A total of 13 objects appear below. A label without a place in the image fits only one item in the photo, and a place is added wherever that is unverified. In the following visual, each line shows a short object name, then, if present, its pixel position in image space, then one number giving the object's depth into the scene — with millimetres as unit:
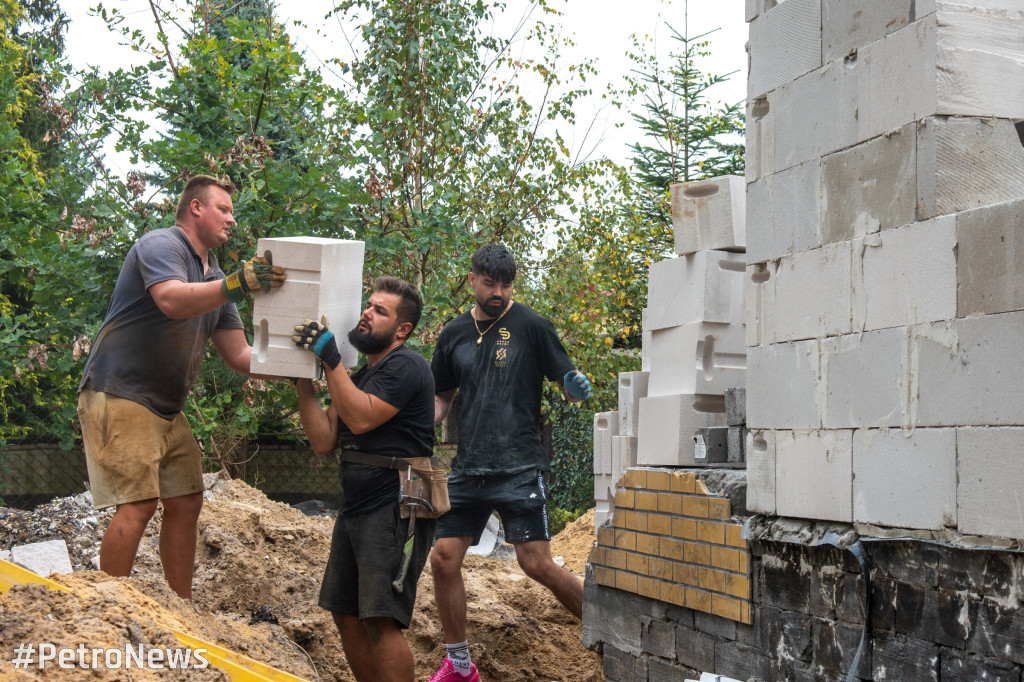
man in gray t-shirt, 3619
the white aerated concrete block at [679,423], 4316
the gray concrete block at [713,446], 4172
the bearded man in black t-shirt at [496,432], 4664
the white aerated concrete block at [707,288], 4320
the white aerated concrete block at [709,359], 4328
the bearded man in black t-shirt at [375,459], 3533
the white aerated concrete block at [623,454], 5422
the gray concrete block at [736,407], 4035
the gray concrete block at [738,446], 4023
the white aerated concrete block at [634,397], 5266
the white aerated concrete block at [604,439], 6824
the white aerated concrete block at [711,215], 4309
